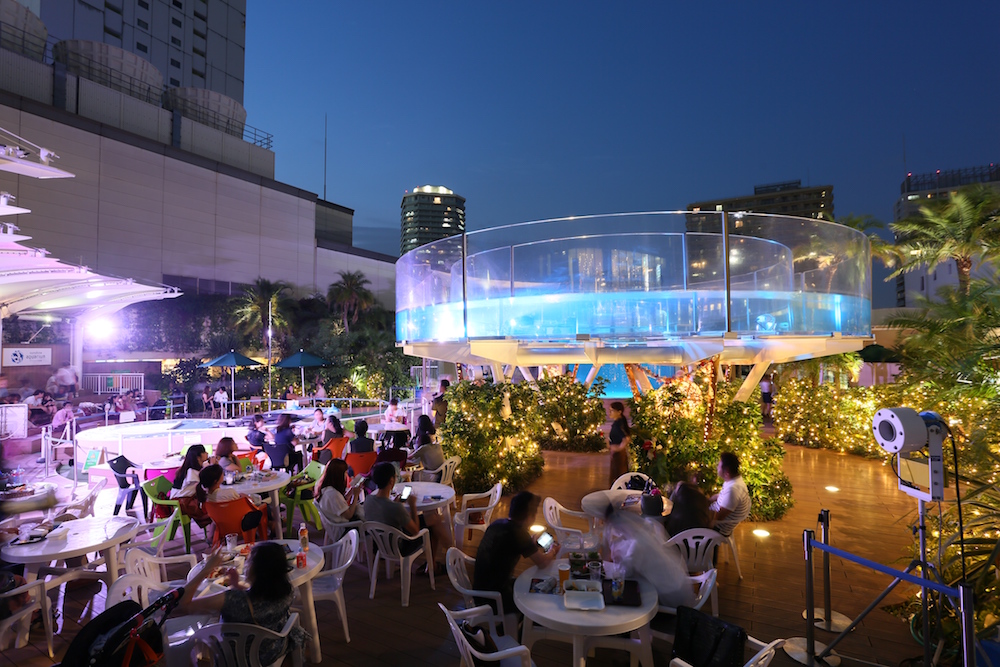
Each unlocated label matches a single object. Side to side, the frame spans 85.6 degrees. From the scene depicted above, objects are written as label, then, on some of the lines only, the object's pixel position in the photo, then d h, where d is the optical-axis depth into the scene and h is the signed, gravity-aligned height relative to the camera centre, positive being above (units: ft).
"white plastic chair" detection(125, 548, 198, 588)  14.08 -5.58
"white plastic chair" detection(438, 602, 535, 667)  10.45 -5.80
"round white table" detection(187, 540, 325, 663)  13.50 -6.11
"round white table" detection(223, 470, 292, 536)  21.04 -5.16
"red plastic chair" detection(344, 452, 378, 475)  25.96 -5.07
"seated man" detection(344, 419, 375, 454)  26.21 -4.29
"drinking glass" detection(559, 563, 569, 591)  12.58 -5.17
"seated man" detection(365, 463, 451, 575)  17.65 -5.01
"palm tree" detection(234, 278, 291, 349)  101.45 +9.42
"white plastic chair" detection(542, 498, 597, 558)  15.37 -5.38
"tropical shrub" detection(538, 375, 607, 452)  42.65 -4.96
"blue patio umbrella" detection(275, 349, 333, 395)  53.67 -0.43
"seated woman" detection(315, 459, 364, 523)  18.51 -4.89
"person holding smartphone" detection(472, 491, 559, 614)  13.32 -4.89
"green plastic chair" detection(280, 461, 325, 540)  23.94 -6.66
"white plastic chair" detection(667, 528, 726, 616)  15.99 -5.69
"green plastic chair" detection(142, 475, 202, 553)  20.56 -5.67
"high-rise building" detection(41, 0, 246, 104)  112.27 +77.36
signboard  63.67 +0.23
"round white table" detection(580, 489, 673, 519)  19.08 -5.35
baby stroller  9.39 -5.04
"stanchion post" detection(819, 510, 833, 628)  14.57 -6.02
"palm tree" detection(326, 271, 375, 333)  117.29 +13.14
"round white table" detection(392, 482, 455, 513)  19.76 -5.36
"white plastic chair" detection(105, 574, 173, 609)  12.20 -5.51
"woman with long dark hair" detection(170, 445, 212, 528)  20.42 -5.03
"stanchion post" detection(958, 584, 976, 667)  9.57 -4.90
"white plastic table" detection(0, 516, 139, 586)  14.75 -5.34
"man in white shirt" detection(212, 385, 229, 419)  60.54 -4.63
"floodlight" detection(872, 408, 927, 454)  12.82 -1.84
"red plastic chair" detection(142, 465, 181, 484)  25.05 -5.49
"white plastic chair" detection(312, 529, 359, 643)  14.80 -6.27
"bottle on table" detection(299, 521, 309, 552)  14.99 -5.14
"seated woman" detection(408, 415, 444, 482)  25.96 -5.03
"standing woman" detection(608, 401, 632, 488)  26.78 -4.62
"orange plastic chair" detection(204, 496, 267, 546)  18.06 -5.35
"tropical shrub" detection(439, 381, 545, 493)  28.91 -4.23
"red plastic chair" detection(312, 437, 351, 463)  28.60 -4.78
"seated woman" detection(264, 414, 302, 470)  28.40 -4.77
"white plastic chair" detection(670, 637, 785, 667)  9.37 -5.33
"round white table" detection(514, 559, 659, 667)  11.04 -5.48
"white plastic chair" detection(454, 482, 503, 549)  21.11 -6.37
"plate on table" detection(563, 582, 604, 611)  11.53 -5.33
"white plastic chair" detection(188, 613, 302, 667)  10.62 -5.59
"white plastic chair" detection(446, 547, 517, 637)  13.15 -5.80
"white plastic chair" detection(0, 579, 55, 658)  13.80 -6.80
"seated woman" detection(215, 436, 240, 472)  23.41 -4.26
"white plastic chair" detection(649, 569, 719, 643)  12.48 -6.24
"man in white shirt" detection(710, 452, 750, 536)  18.30 -4.92
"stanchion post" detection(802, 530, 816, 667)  13.34 -6.47
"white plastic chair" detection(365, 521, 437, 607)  17.28 -6.22
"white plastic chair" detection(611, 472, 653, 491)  22.97 -5.32
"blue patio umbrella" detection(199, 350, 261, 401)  51.50 -0.38
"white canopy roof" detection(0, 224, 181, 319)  35.99 +6.33
